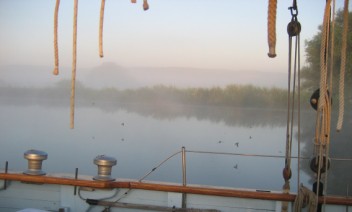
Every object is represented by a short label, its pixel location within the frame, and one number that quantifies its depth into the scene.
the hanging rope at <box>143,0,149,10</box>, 1.96
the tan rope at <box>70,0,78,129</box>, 1.97
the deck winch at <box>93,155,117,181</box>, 3.00
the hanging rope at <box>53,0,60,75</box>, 2.02
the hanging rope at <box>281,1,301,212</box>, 2.36
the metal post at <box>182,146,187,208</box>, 2.90
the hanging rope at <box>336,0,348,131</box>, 2.07
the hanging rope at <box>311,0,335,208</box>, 2.12
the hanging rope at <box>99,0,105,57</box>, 1.94
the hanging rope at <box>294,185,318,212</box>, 2.43
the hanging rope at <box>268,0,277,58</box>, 1.73
